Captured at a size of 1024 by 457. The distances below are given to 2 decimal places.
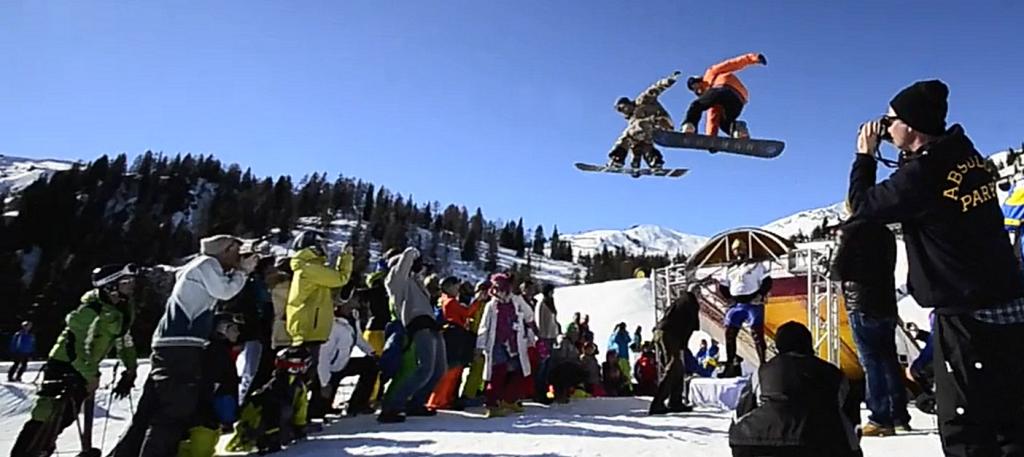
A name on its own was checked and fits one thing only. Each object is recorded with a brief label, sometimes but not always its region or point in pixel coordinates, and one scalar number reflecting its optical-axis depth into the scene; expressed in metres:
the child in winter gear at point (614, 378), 10.97
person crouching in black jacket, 2.66
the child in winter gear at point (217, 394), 4.37
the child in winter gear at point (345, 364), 6.39
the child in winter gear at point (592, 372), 9.80
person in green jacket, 4.63
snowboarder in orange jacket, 8.12
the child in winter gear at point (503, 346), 6.67
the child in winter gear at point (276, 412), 4.66
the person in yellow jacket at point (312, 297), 5.27
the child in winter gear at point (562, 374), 8.44
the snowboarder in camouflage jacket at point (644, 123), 8.66
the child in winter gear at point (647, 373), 11.05
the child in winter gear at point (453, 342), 7.12
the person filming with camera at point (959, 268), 2.12
